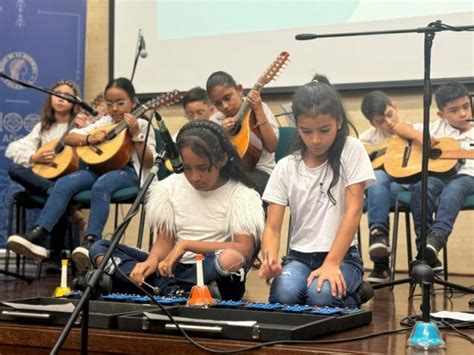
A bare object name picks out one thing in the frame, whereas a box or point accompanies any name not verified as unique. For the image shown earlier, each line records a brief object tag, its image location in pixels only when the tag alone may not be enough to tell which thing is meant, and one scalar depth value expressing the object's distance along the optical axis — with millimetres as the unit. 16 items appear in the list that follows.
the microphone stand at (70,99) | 2889
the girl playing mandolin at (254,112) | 3846
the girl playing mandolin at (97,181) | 4012
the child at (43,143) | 4465
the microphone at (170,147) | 2077
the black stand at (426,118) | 2027
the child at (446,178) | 3467
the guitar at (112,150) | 4180
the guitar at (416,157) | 3660
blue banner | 5070
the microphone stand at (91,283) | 1681
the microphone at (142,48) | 4079
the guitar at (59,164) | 4449
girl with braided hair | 2842
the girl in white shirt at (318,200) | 2559
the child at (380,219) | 3719
